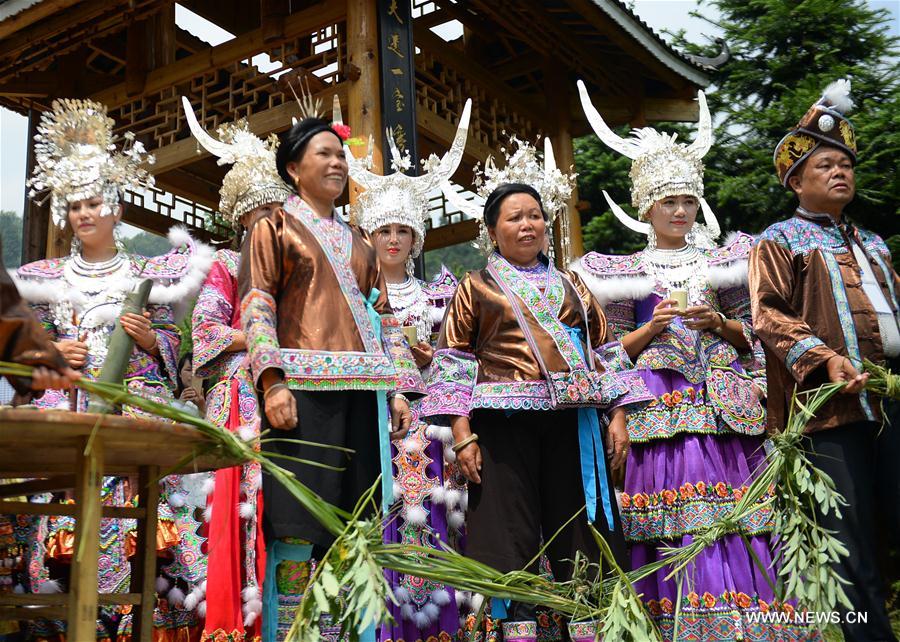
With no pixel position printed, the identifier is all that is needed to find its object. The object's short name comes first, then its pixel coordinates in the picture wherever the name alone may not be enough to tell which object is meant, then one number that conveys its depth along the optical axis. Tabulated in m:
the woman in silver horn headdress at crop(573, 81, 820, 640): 4.68
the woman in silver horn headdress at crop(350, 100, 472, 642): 4.92
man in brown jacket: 4.25
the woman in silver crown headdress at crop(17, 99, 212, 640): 4.78
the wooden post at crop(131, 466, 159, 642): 3.07
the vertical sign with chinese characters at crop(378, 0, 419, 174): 7.76
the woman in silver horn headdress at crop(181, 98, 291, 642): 4.57
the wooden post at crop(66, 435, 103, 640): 2.57
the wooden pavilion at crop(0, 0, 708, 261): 8.18
